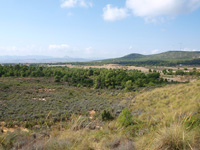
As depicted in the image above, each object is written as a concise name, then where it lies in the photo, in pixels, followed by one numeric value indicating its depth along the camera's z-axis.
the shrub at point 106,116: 10.25
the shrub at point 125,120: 5.95
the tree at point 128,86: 34.56
